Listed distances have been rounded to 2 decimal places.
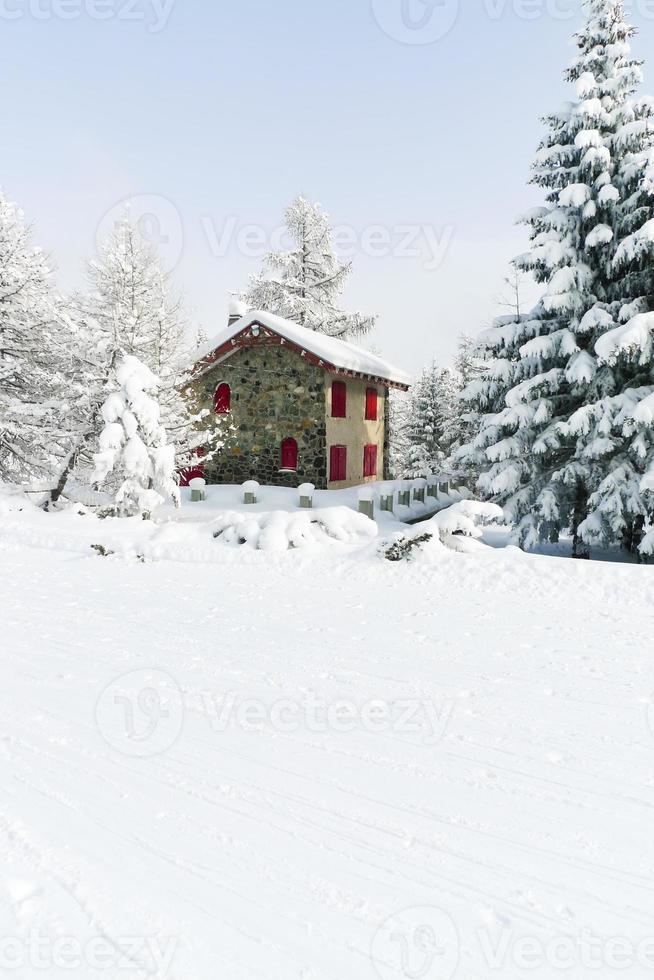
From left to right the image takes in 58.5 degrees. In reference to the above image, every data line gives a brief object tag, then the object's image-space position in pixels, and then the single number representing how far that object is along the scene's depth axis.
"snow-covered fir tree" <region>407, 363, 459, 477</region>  31.16
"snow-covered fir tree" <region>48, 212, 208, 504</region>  16.70
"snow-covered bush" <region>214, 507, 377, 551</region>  11.66
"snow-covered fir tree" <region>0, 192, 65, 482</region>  17.92
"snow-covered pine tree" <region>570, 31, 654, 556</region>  12.20
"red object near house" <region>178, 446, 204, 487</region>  23.09
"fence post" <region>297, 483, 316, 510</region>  19.00
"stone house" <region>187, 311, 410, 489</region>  21.53
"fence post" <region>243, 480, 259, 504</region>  19.67
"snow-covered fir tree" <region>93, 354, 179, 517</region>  14.78
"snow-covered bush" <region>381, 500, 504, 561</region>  10.60
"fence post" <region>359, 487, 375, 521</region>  17.98
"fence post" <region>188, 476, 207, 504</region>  20.41
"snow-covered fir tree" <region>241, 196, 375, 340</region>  31.25
